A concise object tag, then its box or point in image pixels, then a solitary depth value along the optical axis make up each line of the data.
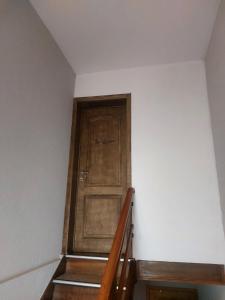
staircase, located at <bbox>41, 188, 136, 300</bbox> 1.47
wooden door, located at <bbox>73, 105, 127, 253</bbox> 2.67
